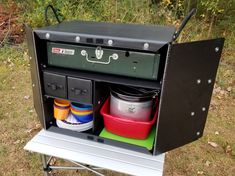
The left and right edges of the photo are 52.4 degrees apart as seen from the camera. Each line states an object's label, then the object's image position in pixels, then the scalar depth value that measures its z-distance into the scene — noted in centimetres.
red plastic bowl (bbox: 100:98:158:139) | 112
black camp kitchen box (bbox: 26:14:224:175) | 92
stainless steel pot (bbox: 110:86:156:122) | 110
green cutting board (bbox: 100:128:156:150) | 116
